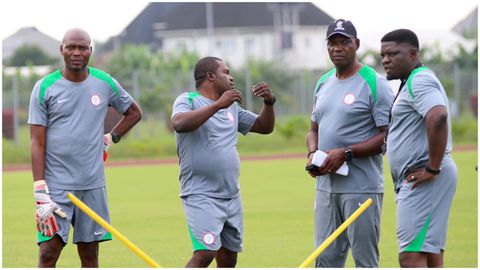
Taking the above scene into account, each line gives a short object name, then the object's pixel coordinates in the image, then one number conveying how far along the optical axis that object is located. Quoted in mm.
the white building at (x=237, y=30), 166750
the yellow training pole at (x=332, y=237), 13695
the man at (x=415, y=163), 14930
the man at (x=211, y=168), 15984
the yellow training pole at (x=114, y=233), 13289
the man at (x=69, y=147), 16391
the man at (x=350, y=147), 16203
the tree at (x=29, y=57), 140687
